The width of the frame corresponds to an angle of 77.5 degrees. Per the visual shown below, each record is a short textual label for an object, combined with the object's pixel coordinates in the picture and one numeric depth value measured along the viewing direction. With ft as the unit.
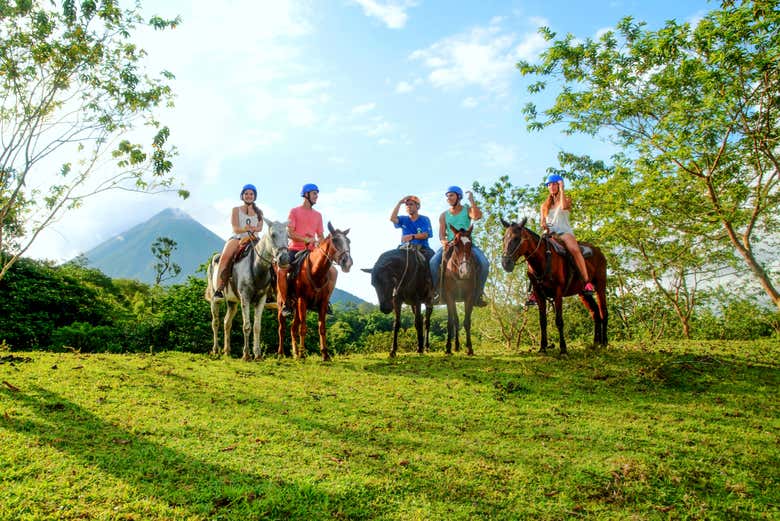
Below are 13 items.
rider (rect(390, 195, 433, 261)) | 38.27
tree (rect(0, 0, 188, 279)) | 39.70
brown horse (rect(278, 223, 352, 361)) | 33.45
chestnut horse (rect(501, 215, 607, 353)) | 31.65
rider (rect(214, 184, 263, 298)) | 37.27
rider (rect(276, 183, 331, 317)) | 36.70
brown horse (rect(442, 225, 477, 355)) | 33.00
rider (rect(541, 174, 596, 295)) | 33.68
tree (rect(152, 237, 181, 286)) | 206.39
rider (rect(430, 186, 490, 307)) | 35.53
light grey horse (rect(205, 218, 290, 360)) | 34.35
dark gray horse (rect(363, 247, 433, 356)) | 37.01
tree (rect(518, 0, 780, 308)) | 33.27
